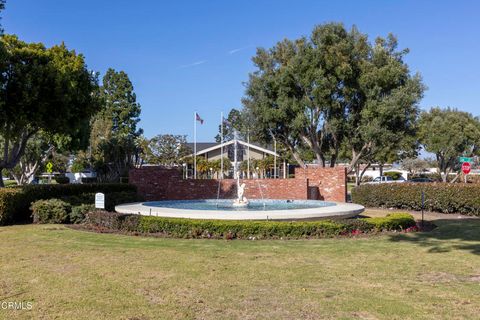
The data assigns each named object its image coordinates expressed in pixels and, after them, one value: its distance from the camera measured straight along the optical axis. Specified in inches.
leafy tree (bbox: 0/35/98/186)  707.4
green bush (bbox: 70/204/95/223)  649.0
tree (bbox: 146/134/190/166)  1980.8
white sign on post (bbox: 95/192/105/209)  595.8
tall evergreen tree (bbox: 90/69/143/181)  1796.3
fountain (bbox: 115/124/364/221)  558.6
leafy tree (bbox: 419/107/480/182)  1813.5
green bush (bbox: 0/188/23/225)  654.3
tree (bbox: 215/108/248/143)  3668.3
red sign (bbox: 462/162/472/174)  1063.6
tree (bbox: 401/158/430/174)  2920.8
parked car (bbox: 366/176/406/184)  2385.5
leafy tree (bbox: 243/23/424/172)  1073.5
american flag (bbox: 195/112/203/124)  1267.2
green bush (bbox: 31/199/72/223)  660.8
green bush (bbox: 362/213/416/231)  558.6
